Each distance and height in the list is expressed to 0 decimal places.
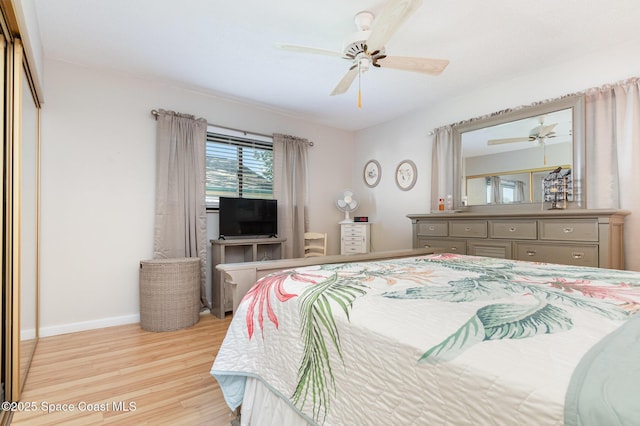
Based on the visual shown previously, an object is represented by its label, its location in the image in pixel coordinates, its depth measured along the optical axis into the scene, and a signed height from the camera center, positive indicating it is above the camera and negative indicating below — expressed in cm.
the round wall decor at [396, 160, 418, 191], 432 +56
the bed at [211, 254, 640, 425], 53 -29
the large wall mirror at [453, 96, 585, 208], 290 +63
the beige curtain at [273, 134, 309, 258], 423 +37
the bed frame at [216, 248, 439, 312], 164 -31
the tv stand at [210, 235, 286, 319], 334 -49
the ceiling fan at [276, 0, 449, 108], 198 +115
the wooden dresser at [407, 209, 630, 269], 249 -20
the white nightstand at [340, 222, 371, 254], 461 -34
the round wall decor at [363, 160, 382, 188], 486 +66
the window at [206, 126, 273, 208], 384 +64
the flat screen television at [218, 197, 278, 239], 370 -3
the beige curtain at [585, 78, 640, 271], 258 +54
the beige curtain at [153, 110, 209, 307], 334 +28
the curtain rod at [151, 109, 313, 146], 336 +108
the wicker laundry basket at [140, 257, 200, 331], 291 -75
